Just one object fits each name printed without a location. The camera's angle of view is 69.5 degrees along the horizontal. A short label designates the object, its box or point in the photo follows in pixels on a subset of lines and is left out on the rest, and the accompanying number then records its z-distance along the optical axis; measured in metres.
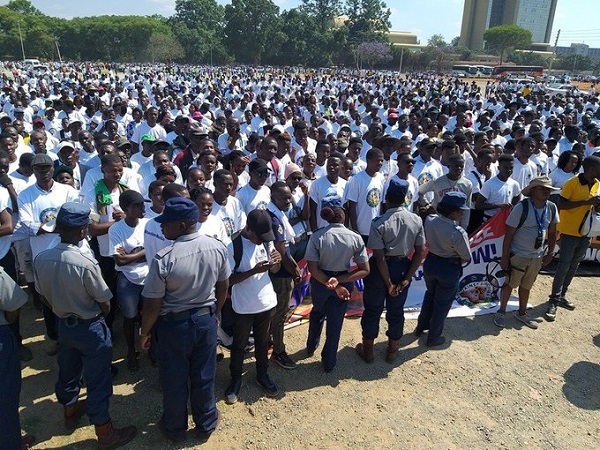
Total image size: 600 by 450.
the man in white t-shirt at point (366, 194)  5.27
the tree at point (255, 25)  72.00
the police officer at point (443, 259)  4.21
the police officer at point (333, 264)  3.79
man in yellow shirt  5.03
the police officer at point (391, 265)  4.04
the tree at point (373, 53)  66.31
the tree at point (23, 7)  108.06
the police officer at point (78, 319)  2.90
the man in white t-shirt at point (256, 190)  4.51
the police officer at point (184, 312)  2.89
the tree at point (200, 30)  73.69
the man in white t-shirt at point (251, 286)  3.49
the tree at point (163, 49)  73.00
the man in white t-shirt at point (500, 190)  5.57
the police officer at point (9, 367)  2.81
